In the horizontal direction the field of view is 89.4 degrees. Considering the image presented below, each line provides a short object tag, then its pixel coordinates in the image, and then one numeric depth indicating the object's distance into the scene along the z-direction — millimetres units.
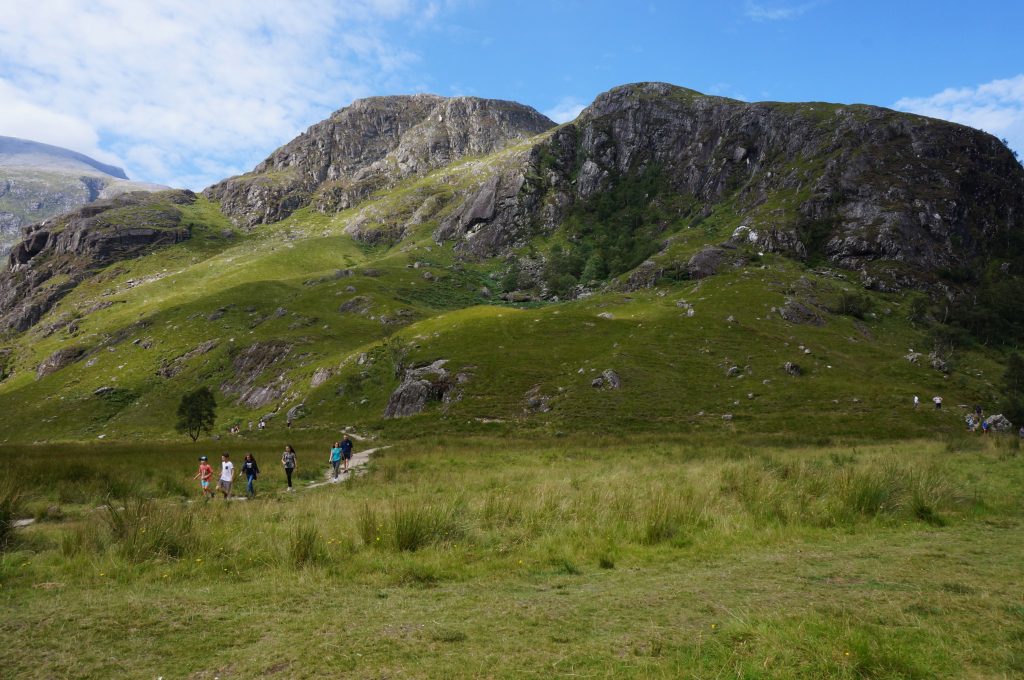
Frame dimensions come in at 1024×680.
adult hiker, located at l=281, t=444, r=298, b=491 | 27031
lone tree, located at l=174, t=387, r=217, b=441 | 57938
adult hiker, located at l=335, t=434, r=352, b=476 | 32438
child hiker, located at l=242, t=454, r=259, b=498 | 24406
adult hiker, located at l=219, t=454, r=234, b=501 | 23547
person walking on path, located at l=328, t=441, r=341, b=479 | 29562
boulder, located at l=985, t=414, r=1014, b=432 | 41969
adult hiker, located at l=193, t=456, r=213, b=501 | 23250
